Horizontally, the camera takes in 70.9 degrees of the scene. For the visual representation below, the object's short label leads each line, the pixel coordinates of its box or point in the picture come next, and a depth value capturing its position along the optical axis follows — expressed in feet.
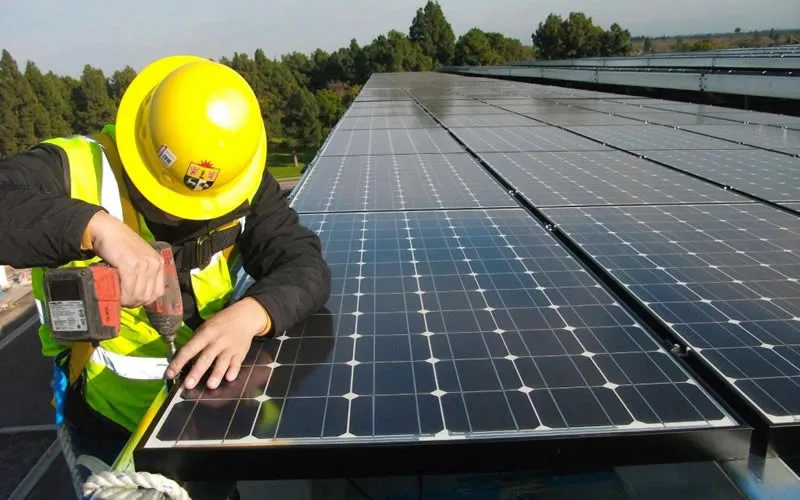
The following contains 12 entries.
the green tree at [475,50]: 236.84
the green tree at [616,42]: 219.82
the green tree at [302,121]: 200.95
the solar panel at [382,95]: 58.08
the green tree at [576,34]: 240.73
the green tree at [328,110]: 215.92
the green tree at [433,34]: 265.13
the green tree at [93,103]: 184.34
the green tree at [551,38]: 248.07
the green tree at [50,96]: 170.40
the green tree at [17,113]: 148.56
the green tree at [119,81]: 206.45
